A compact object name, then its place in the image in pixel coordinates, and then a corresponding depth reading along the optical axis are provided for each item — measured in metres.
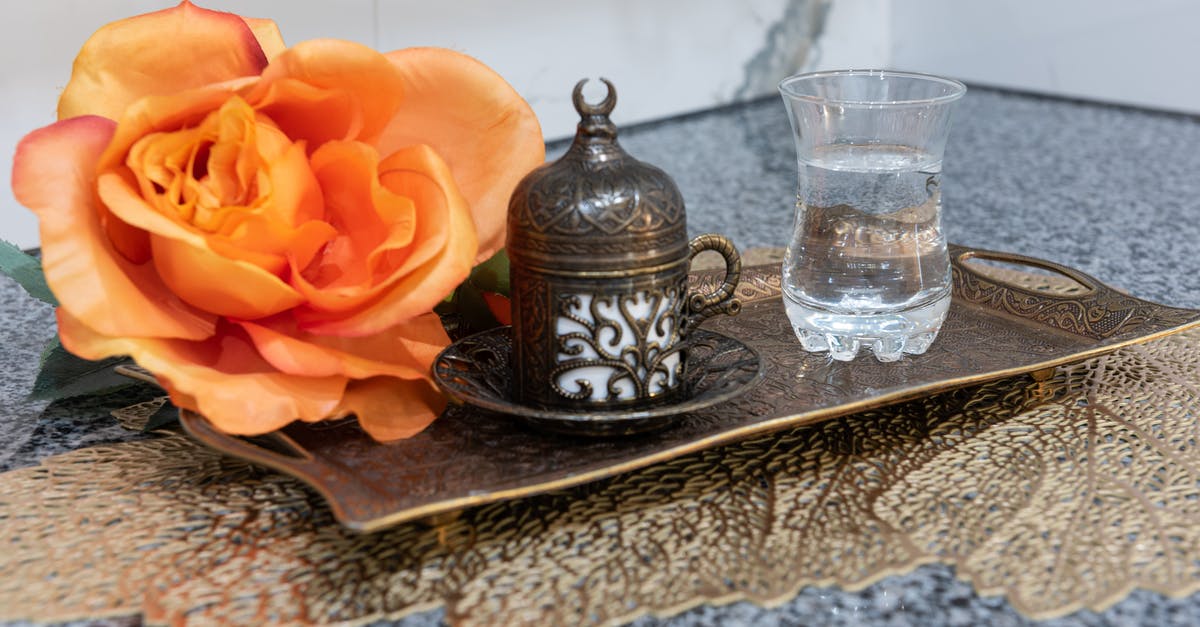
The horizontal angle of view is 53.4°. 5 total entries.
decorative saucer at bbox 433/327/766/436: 0.46
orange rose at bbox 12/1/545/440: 0.44
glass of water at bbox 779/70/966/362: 0.57
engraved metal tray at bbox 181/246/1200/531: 0.43
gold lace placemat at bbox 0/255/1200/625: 0.41
